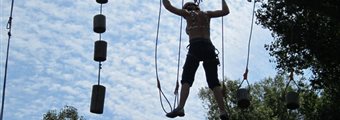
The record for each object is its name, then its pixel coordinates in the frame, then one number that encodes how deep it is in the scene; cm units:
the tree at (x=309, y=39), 1838
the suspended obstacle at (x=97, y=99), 737
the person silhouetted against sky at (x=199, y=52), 800
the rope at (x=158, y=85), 809
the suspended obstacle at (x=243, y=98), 828
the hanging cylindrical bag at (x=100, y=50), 767
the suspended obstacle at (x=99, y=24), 795
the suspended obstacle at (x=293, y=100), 866
